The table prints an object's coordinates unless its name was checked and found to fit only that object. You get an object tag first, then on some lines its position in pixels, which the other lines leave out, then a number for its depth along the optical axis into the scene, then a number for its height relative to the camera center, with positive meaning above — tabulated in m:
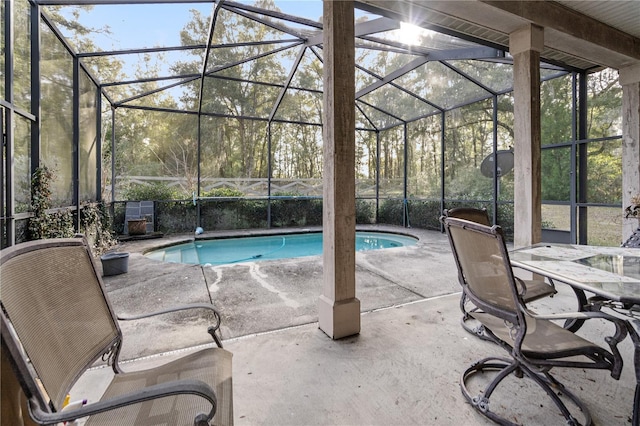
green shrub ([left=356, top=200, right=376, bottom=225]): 10.63 +0.01
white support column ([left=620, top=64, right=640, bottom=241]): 4.26 +1.08
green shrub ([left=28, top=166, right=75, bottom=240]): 3.59 +0.11
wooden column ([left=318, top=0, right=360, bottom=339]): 2.33 +0.37
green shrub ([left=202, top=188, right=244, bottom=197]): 8.91 +0.64
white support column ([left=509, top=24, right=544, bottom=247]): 3.21 +0.95
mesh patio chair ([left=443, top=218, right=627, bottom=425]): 1.36 -0.64
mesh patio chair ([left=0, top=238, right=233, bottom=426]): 0.80 -0.46
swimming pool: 6.78 -0.92
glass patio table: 1.29 -0.34
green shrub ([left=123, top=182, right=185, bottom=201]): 8.04 +0.60
